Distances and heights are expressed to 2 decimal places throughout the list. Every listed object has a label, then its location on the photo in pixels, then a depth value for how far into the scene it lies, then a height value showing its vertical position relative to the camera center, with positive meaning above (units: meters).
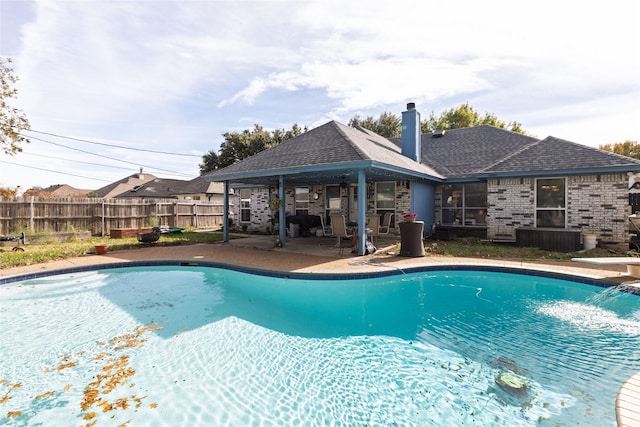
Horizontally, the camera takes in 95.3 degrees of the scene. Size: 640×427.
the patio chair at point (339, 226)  9.85 -0.66
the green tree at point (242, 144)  30.52 +6.70
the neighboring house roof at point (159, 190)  34.12 +2.25
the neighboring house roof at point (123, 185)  40.55 +3.34
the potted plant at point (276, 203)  11.19 +0.16
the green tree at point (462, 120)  33.94 +10.29
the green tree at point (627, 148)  30.73 +6.17
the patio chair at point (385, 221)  12.38 -0.70
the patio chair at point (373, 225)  10.12 -0.65
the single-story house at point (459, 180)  9.59 +1.08
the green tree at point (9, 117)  10.98 +3.58
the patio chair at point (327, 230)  11.29 -0.91
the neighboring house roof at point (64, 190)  48.15 +3.15
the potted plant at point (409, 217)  8.91 -0.34
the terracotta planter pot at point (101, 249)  10.02 -1.40
